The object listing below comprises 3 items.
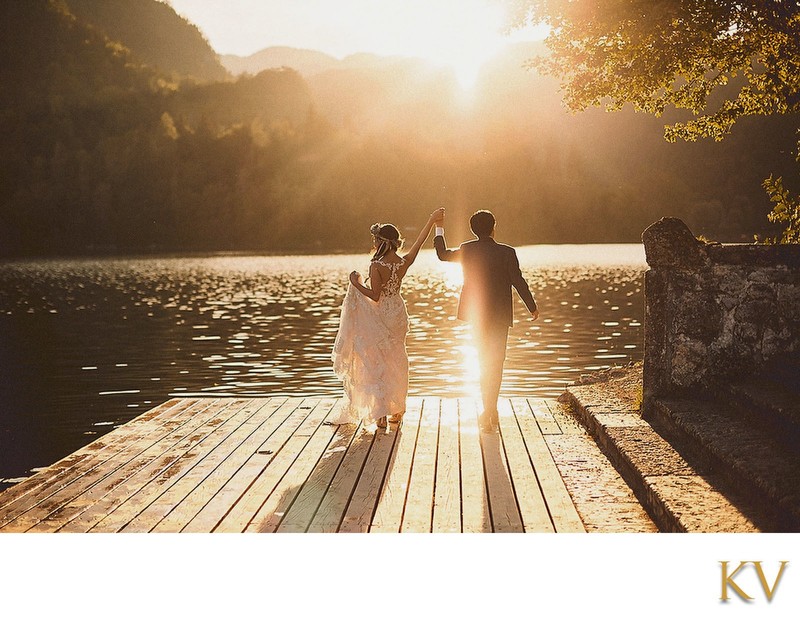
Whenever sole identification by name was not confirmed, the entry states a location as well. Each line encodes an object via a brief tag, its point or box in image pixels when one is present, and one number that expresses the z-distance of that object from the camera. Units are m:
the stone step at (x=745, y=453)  5.30
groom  8.27
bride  8.71
